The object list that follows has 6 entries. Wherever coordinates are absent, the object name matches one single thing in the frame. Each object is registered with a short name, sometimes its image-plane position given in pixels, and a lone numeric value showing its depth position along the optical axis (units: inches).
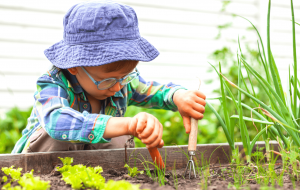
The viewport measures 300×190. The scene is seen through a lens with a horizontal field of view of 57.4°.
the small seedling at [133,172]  41.3
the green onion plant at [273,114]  41.4
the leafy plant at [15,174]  36.1
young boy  43.6
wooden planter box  44.5
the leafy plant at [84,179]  32.2
